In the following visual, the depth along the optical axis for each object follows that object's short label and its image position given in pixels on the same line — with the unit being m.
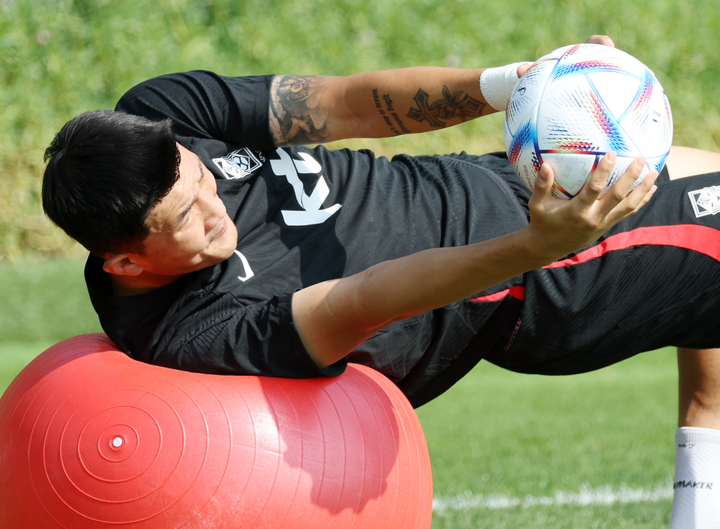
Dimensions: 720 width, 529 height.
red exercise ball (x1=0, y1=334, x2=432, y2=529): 9.91
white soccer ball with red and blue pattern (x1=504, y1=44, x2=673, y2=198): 9.82
